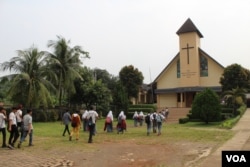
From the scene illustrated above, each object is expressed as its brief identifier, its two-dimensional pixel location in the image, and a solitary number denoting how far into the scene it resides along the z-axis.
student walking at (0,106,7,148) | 13.92
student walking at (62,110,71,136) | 19.25
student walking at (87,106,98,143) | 16.02
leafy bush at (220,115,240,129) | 25.54
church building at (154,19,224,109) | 50.09
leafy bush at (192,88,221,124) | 29.97
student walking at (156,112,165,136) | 20.69
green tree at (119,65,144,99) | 55.62
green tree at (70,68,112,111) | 38.97
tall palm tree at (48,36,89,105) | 37.50
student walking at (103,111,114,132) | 21.89
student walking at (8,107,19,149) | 14.07
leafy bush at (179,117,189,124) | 33.47
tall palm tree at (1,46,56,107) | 32.41
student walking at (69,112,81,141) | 16.77
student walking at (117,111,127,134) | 21.36
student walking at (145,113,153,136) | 20.52
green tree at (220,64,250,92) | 44.88
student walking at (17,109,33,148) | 14.54
